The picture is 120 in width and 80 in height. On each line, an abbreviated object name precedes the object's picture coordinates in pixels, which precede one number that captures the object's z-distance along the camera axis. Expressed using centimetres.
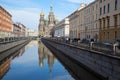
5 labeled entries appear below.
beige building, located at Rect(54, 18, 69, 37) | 6514
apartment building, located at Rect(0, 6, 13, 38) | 5020
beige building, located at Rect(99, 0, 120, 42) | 2200
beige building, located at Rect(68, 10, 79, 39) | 4872
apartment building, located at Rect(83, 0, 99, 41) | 3318
